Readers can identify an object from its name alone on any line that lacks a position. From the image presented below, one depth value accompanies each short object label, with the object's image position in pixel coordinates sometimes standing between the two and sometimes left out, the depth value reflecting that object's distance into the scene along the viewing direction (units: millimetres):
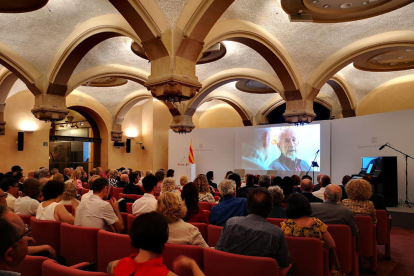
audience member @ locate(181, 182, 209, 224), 3408
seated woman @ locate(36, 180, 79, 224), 3389
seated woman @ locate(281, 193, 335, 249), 2746
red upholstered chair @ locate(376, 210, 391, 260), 4445
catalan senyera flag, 14342
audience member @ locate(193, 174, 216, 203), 4816
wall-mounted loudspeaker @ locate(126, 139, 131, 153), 15859
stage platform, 6898
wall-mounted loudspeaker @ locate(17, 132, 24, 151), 11969
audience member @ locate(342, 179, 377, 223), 3973
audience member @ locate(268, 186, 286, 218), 3643
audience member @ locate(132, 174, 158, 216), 3814
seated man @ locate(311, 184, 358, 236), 3344
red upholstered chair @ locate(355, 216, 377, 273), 3795
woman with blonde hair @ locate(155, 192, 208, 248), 2467
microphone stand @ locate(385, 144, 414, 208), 8431
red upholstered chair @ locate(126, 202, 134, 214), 4469
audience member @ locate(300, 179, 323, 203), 4863
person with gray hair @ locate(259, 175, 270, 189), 5535
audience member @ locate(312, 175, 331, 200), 5750
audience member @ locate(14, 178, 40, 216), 3959
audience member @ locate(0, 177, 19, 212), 4746
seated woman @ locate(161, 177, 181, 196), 4684
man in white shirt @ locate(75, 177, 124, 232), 3201
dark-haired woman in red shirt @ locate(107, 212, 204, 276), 1525
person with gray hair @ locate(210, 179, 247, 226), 3531
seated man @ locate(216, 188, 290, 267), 2234
